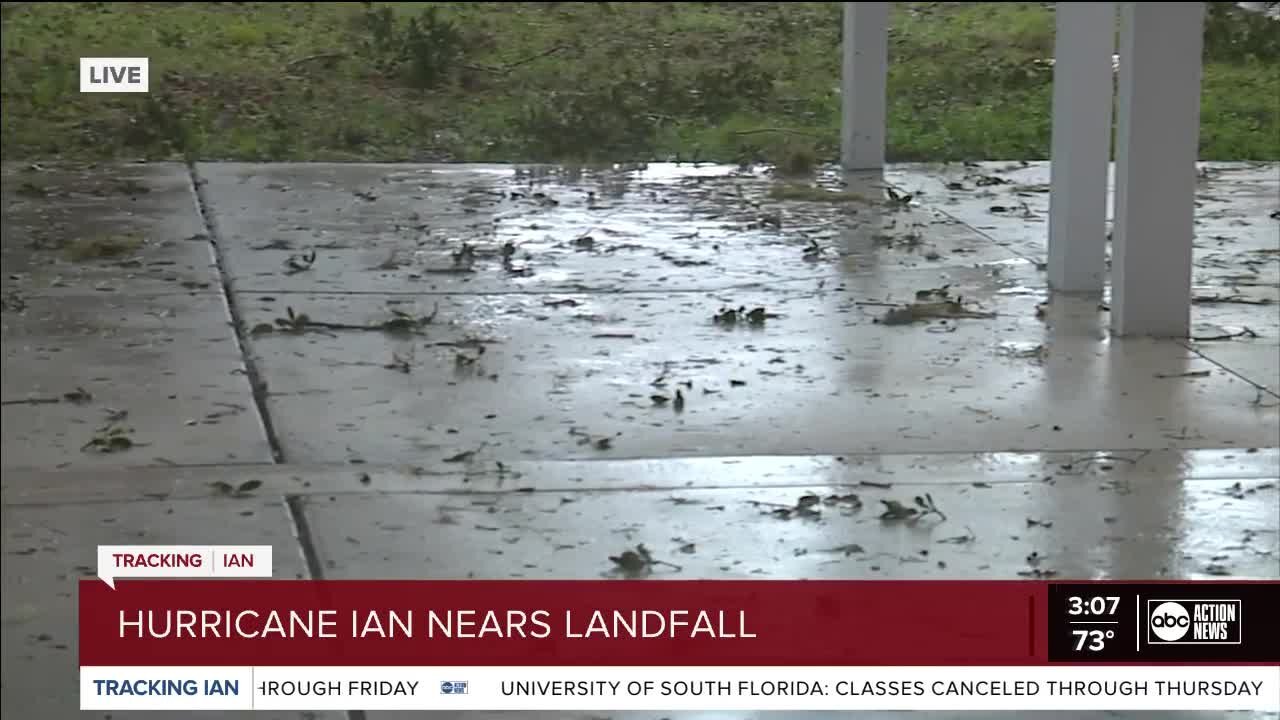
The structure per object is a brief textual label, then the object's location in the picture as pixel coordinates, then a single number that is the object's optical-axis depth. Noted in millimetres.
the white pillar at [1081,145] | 12852
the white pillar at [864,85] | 19906
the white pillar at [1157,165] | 11281
